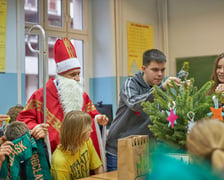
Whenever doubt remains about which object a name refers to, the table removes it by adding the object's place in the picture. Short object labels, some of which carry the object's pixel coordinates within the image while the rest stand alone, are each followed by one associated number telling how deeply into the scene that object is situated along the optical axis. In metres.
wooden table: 1.76
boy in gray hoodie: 2.00
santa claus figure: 2.16
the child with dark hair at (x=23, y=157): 1.76
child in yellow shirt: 1.91
